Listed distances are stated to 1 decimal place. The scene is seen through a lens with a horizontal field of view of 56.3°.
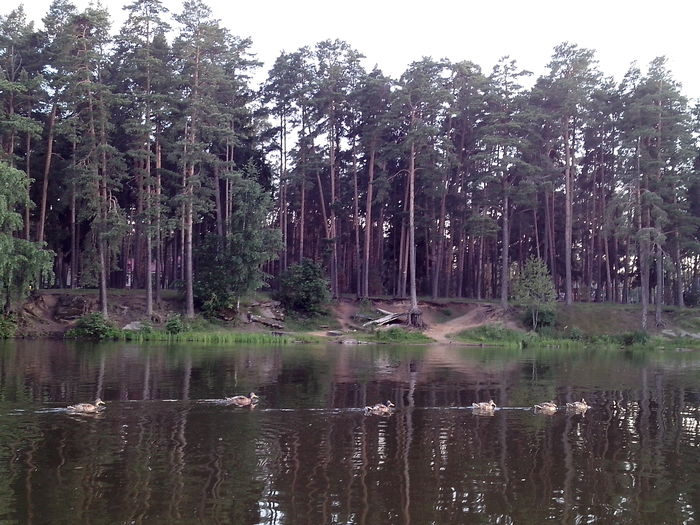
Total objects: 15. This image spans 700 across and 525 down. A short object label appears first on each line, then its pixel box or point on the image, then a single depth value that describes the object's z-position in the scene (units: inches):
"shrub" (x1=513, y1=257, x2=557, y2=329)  1951.3
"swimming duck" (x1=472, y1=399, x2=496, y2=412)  733.3
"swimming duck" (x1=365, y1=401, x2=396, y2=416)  703.7
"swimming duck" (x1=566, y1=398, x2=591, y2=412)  758.5
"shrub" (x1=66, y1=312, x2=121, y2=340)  1689.2
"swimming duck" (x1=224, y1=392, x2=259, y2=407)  740.0
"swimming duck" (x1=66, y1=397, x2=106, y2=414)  669.3
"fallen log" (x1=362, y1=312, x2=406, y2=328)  1996.8
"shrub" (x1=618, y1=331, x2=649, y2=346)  1878.7
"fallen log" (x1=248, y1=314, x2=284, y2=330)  1956.2
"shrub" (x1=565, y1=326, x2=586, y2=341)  1926.7
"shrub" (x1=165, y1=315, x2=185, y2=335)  1755.7
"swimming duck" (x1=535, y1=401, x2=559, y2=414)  741.9
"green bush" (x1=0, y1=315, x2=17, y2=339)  1651.1
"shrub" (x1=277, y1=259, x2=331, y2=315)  2047.2
